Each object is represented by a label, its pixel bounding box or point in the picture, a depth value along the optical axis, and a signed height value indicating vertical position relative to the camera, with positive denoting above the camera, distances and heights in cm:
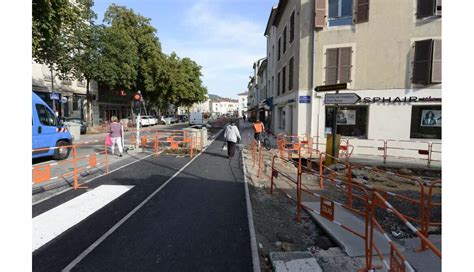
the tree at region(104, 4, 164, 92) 3053 +962
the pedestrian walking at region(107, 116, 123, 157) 1139 -46
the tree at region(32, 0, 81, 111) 899 +382
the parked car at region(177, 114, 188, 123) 5480 +97
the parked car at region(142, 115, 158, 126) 3557 +27
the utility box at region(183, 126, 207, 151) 1377 -75
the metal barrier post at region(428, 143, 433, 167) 1180 -109
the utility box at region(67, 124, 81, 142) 1712 -64
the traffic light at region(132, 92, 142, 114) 1354 +108
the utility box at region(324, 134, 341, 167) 1080 -95
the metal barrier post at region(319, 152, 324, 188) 827 -186
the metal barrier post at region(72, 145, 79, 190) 706 -165
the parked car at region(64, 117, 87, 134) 2282 -27
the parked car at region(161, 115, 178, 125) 4212 +44
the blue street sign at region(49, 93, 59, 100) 1962 +184
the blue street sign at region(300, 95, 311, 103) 1456 +141
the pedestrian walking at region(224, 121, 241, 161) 1116 -58
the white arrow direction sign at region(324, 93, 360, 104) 974 +99
